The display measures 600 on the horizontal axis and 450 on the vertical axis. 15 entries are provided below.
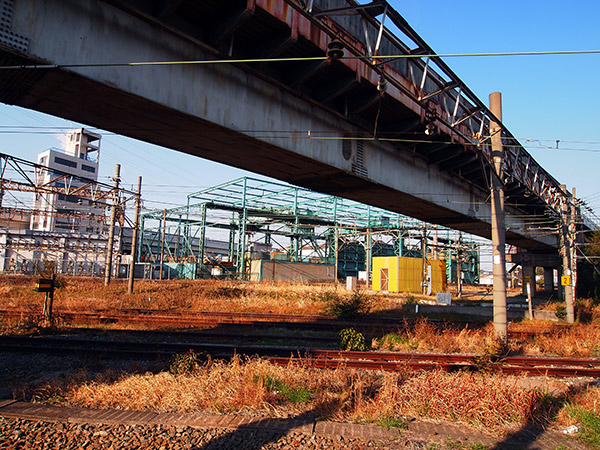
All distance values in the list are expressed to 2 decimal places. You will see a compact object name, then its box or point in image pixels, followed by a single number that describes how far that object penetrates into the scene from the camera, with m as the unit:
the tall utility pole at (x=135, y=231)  23.62
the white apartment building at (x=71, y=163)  88.44
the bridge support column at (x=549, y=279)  43.50
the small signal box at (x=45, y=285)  12.65
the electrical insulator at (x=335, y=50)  7.16
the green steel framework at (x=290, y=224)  45.16
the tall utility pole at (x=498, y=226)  11.97
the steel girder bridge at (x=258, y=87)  5.93
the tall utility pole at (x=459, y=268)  36.44
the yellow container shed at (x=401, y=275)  37.84
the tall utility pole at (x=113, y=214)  26.55
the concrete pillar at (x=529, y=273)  35.97
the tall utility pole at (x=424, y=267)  34.41
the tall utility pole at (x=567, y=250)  18.34
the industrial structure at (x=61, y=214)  26.58
